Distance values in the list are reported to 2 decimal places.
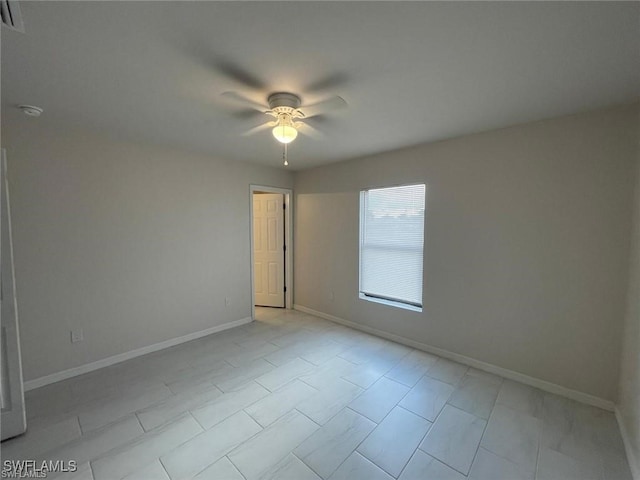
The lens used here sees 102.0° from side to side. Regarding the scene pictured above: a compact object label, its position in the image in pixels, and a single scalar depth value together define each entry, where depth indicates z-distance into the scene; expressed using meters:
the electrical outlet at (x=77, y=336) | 2.57
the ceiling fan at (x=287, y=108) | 1.72
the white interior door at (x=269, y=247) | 4.68
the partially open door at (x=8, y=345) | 1.77
